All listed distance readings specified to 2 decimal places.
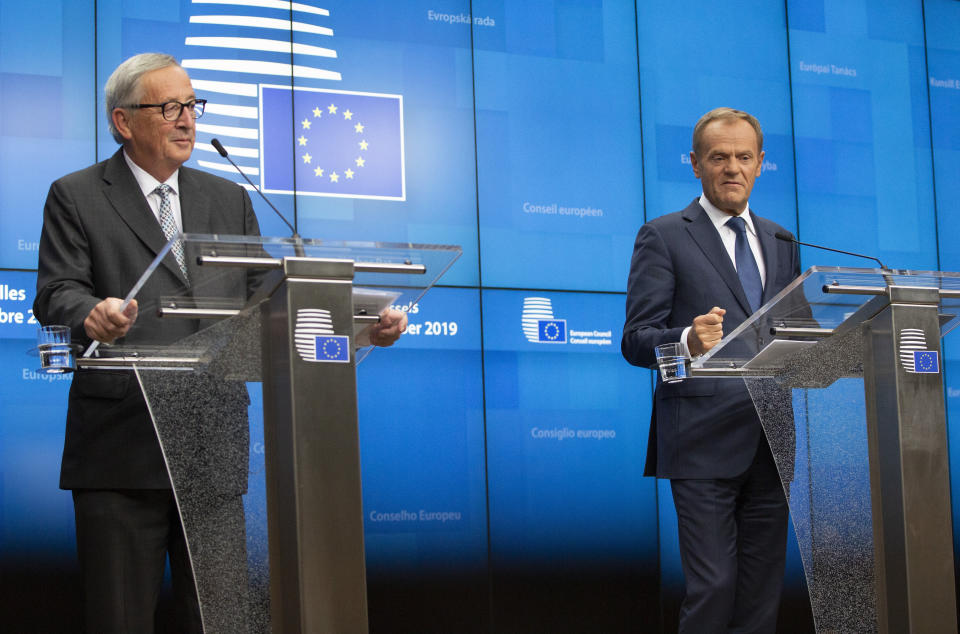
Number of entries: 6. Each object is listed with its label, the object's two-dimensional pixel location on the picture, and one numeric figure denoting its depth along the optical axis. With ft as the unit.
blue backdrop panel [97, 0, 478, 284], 14.51
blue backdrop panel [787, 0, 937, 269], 18.17
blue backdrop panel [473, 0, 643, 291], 16.25
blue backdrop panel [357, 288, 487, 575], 15.01
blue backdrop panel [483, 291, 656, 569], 15.80
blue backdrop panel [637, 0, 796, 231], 17.40
